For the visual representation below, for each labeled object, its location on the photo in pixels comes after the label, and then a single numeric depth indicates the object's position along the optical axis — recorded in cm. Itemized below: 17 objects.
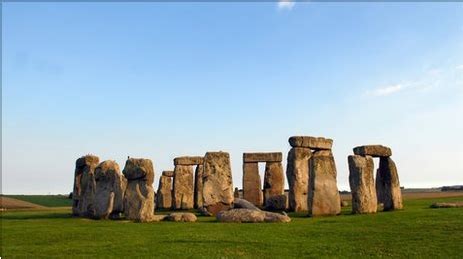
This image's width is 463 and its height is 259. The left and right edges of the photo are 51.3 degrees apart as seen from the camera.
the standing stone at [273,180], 2983
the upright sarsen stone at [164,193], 3334
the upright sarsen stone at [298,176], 2464
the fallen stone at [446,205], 1948
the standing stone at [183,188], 3194
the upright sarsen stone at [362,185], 1989
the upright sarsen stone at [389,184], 2091
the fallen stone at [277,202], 2540
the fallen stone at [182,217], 1844
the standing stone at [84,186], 2164
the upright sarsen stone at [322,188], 1986
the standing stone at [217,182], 2266
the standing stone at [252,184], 2953
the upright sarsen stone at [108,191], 2058
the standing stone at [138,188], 1883
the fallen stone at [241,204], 2161
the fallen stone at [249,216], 1712
